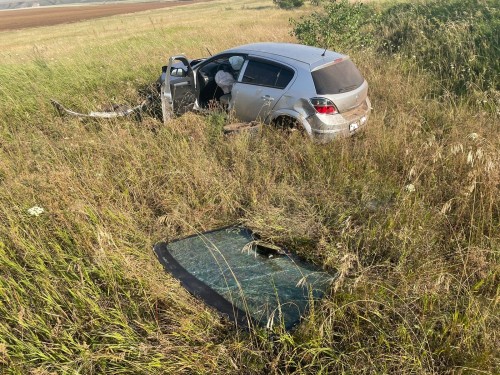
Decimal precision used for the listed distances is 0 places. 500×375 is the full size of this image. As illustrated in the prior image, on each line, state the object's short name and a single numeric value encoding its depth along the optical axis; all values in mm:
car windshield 2477
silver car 4688
